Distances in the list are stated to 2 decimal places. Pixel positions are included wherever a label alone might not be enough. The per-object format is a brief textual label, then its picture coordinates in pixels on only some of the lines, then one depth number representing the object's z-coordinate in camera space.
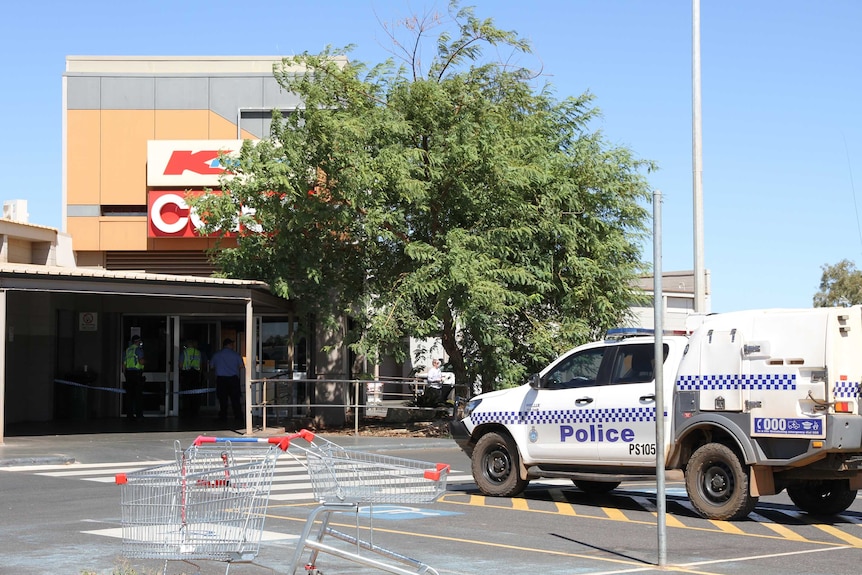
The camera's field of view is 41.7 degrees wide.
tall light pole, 19.56
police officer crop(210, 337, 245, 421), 27.30
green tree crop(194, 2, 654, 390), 23.78
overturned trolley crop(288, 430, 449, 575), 6.69
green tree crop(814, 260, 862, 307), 76.56
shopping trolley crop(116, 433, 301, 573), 6.30
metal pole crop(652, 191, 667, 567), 8.89
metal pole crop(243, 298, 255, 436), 22.97
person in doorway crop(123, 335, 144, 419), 27.67
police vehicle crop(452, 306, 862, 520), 11.77
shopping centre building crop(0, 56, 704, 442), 28.33
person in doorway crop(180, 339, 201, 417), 29.58
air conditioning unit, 37.59
